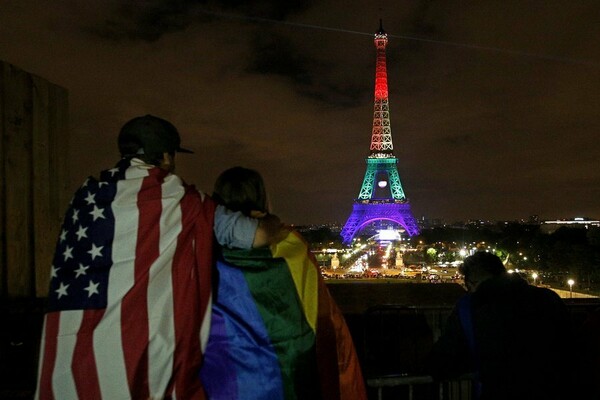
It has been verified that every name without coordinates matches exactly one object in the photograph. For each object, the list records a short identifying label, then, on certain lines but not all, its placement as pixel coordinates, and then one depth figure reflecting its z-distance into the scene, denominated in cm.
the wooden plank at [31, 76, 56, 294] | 360
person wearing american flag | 193
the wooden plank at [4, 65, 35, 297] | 342
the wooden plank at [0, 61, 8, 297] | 337
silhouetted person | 272
